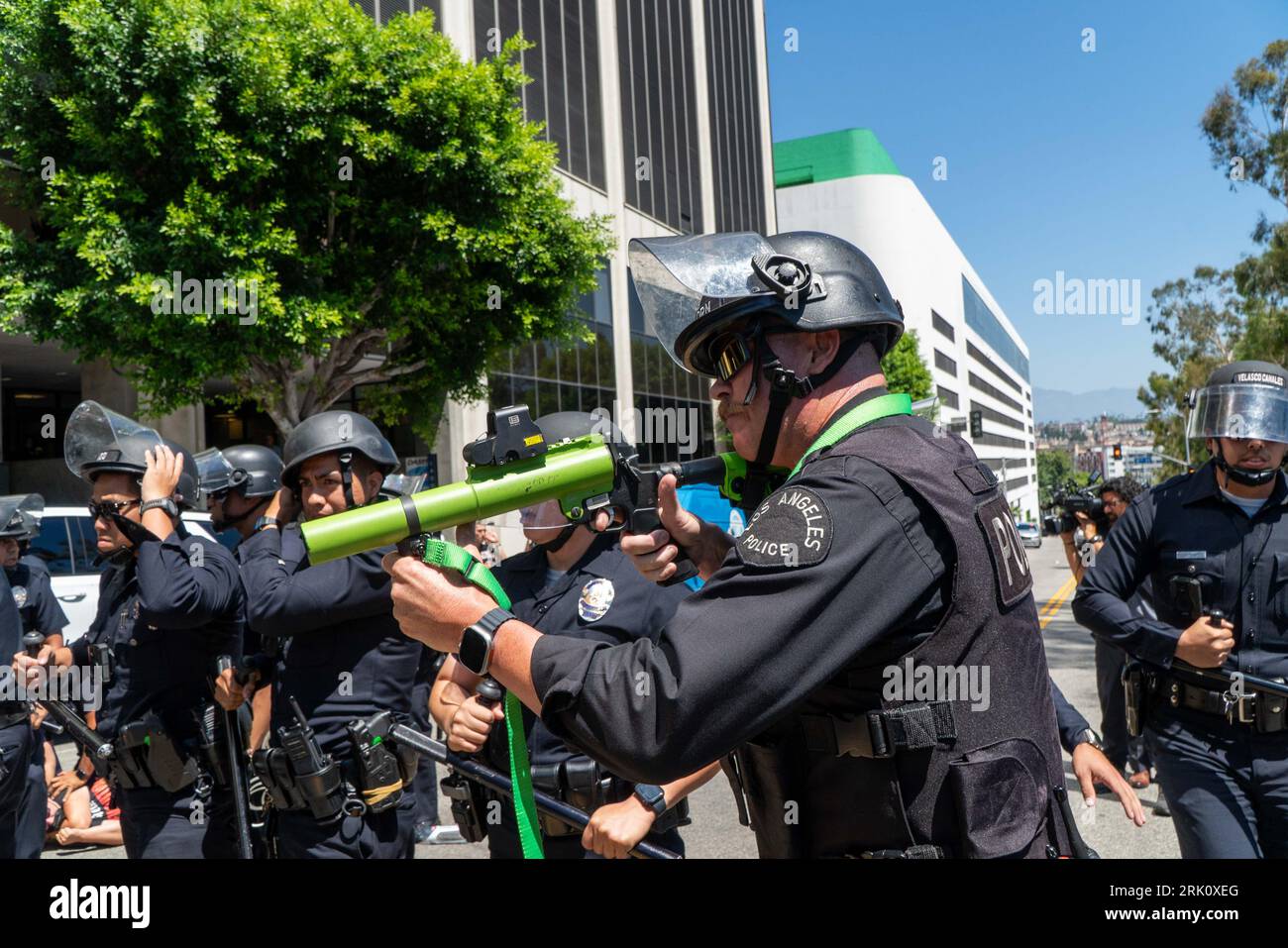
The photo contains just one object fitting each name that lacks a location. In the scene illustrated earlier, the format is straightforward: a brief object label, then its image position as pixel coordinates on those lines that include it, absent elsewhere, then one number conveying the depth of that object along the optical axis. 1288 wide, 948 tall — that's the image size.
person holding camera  5.08
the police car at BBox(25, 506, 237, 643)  8.55
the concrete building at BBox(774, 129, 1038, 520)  63.09
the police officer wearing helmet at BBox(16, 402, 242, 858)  3.49
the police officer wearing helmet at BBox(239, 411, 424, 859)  3.27
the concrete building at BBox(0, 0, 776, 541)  19.30
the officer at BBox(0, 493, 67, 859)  5.27
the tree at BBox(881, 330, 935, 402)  41.67
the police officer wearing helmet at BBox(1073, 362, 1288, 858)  2.95
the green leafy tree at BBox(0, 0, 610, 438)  10.92
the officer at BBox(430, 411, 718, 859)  2.79
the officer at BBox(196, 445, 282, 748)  4.68
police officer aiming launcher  1.37
